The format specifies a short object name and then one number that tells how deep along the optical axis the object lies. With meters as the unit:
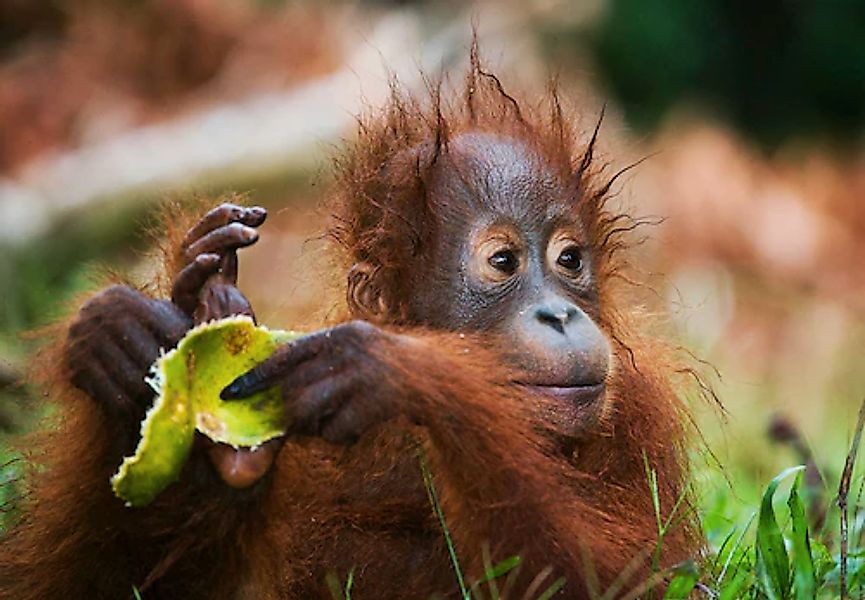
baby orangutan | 6.62
